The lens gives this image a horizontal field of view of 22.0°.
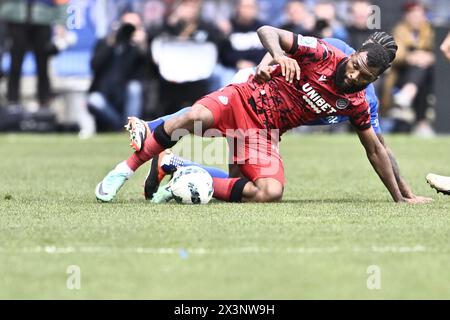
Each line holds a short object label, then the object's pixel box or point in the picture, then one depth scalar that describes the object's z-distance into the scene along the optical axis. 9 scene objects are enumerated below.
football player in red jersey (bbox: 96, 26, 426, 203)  9.26
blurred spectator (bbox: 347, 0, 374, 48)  22.22
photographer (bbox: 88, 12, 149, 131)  22.14
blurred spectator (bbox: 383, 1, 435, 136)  22.50
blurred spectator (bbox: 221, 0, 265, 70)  21.91
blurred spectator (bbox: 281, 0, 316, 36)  21.84
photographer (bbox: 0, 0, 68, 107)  22.17
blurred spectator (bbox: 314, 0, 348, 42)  21.30
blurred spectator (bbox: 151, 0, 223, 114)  22.14
